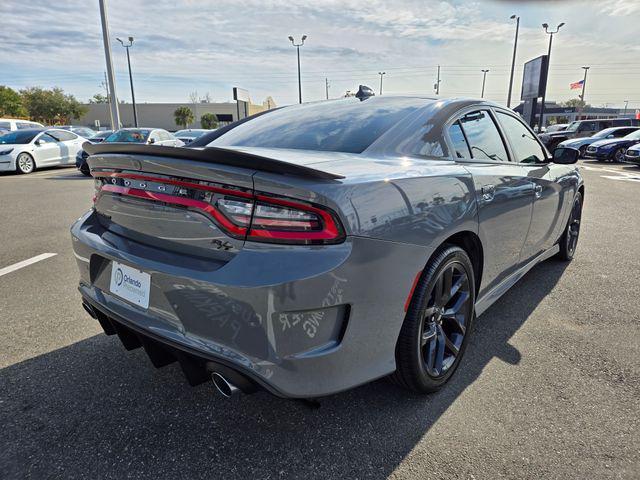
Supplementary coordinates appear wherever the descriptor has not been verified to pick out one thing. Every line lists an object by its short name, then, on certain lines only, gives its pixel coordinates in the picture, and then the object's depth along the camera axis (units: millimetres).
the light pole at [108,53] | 18719
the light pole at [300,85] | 41031
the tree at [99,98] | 89156
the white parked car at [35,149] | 13000
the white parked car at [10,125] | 19538
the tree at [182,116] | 68019
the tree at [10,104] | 58875
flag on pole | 55109
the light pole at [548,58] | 33656
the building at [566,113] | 76538
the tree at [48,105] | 63188
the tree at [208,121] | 64938
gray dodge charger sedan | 1570
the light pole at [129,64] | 36831
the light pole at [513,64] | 36612
